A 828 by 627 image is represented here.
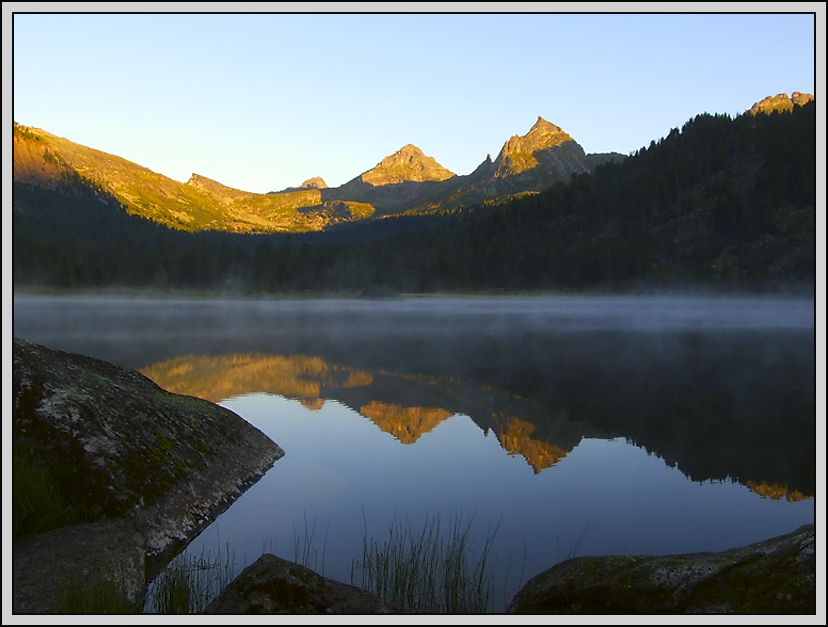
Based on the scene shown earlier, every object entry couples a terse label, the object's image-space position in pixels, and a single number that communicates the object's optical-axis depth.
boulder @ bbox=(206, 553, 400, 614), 5.46
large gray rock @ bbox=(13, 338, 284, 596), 7.36
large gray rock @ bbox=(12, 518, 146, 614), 5.41
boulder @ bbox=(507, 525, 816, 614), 5.13
